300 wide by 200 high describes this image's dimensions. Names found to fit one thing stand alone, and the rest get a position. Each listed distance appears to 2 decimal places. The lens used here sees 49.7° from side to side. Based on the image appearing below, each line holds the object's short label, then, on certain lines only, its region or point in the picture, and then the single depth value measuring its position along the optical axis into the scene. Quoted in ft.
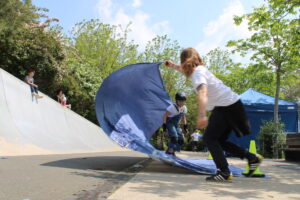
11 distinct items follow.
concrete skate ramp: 25.09
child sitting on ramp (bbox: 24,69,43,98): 32.77
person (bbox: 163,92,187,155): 23.34
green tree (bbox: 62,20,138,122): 98.58
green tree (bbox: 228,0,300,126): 46.70
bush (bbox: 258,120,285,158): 44.92
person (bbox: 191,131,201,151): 74.28
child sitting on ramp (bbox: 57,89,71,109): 46.65
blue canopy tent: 50.98
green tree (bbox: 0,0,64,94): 50.57
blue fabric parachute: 21.66
